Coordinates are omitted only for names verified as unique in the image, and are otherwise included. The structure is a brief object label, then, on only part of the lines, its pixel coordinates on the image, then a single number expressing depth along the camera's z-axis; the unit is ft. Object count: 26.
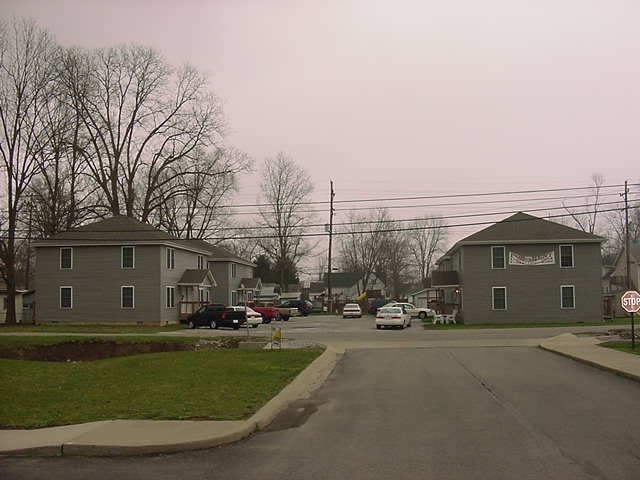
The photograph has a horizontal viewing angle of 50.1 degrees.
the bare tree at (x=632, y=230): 300.81
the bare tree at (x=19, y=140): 169.89
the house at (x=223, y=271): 219.00
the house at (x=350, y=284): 380.17
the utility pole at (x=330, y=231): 223.79
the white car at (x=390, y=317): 146.30
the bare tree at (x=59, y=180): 178.10
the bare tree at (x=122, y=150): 188.55
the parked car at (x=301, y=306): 237.04
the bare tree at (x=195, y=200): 204.74
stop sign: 77.20
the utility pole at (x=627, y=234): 185.32
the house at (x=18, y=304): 213.77
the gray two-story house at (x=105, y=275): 160.66
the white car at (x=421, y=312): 212.02
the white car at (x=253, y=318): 156.89
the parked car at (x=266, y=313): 189.78
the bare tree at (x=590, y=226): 266.38
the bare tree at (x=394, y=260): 354.74
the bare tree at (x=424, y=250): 377.50
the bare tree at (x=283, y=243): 267.80
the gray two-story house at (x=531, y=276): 159.12
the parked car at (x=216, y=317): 150.41
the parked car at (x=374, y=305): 247.29
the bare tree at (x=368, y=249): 347.56
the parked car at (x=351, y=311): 220.64
